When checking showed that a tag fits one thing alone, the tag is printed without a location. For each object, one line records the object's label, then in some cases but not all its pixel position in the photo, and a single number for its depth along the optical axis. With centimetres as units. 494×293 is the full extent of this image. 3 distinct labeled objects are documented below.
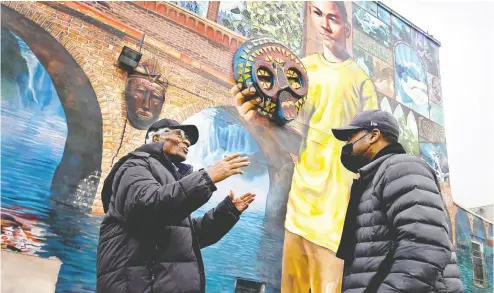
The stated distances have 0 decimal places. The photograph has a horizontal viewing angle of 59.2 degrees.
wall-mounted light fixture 584
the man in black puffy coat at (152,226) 222
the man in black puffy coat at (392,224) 206
